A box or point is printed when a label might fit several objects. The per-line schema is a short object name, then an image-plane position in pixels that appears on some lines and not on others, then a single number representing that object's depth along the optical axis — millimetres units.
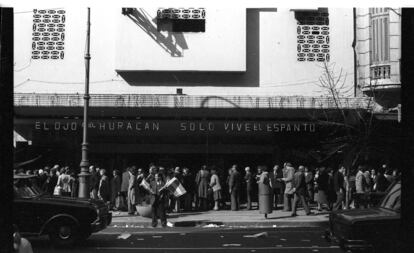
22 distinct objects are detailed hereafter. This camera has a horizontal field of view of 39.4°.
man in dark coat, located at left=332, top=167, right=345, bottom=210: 19078
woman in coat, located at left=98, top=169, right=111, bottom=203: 20188
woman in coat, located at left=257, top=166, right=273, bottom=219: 17984
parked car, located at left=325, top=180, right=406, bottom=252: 7922
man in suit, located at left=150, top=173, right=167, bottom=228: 16156
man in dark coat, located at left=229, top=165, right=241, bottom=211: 20234
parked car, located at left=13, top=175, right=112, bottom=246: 11539
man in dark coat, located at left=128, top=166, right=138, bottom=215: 19234
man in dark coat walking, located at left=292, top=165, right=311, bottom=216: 18173
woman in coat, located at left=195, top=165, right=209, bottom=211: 20484
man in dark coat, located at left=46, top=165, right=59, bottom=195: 20375
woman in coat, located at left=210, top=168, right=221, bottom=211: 20500
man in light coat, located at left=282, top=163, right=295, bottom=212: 18875
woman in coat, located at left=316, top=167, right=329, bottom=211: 19078
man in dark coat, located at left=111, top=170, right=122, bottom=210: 20578
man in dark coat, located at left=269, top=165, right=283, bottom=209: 21203
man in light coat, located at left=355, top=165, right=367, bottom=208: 19484
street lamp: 18328
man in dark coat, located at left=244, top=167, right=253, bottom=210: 20516
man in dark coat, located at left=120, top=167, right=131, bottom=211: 20016
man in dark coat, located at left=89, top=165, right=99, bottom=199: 20203
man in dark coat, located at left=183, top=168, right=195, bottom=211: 20375
